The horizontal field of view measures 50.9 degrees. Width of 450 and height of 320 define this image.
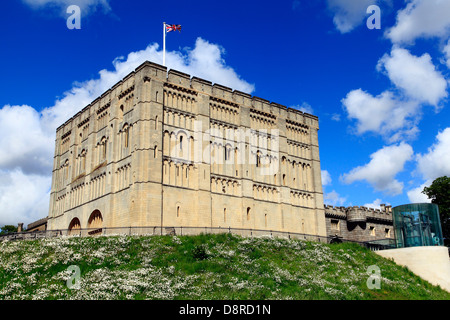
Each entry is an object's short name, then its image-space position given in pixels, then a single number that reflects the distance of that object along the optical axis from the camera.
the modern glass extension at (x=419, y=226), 41.72
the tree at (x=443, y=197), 57.56
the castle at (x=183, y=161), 42.91
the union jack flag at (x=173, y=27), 46.69
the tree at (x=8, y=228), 80.56
